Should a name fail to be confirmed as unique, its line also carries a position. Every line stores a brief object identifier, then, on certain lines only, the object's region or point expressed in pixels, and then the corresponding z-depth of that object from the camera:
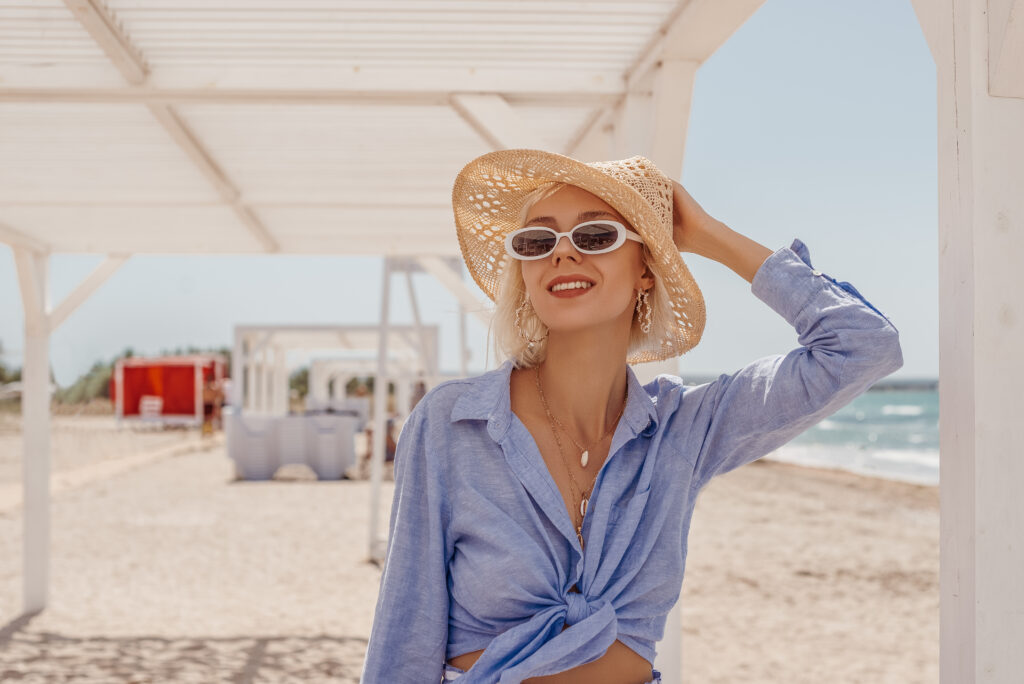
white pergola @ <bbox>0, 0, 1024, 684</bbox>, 1.26
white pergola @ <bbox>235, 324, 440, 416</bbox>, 14.33
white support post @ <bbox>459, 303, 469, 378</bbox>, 11.73
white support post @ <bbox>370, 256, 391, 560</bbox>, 7.87
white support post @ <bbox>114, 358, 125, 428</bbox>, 31.02
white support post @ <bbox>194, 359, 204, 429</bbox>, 30.00
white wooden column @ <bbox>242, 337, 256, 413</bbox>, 16.11
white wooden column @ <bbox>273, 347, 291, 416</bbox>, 22.55
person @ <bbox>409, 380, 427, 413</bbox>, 10.93
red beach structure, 30.89
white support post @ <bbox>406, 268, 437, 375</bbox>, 9.10
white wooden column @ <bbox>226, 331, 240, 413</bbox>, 15.06
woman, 1.45
